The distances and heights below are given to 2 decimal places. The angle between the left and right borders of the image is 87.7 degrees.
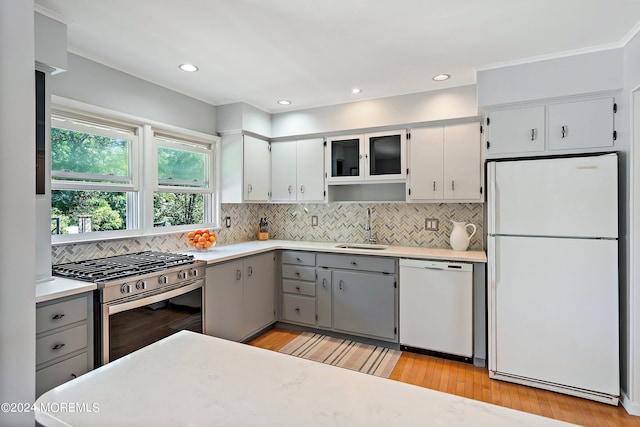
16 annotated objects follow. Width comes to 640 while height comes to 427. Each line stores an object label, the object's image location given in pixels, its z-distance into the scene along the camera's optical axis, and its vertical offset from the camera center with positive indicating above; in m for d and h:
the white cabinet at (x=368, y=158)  3.44 +0.59
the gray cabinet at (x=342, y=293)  3.20 -0.82
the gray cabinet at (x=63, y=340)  1.79 -0.72
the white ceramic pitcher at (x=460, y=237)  3.22 -0.24
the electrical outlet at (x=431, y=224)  3.56 -0.13
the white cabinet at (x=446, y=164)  3.12 +0.47
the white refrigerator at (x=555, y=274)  2.33 -0.46
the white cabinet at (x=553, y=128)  2.44 +0.65
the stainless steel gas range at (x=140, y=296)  2.08 -0.59
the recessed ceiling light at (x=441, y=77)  2.91 +1.20
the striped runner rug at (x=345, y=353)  2.88 -1.32
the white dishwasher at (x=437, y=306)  2.87 -0.84
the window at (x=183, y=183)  3.20 +0.31
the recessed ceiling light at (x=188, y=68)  2.69 +1.19
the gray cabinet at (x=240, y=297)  2.92 -0.81
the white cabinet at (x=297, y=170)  3.85 +0.50
